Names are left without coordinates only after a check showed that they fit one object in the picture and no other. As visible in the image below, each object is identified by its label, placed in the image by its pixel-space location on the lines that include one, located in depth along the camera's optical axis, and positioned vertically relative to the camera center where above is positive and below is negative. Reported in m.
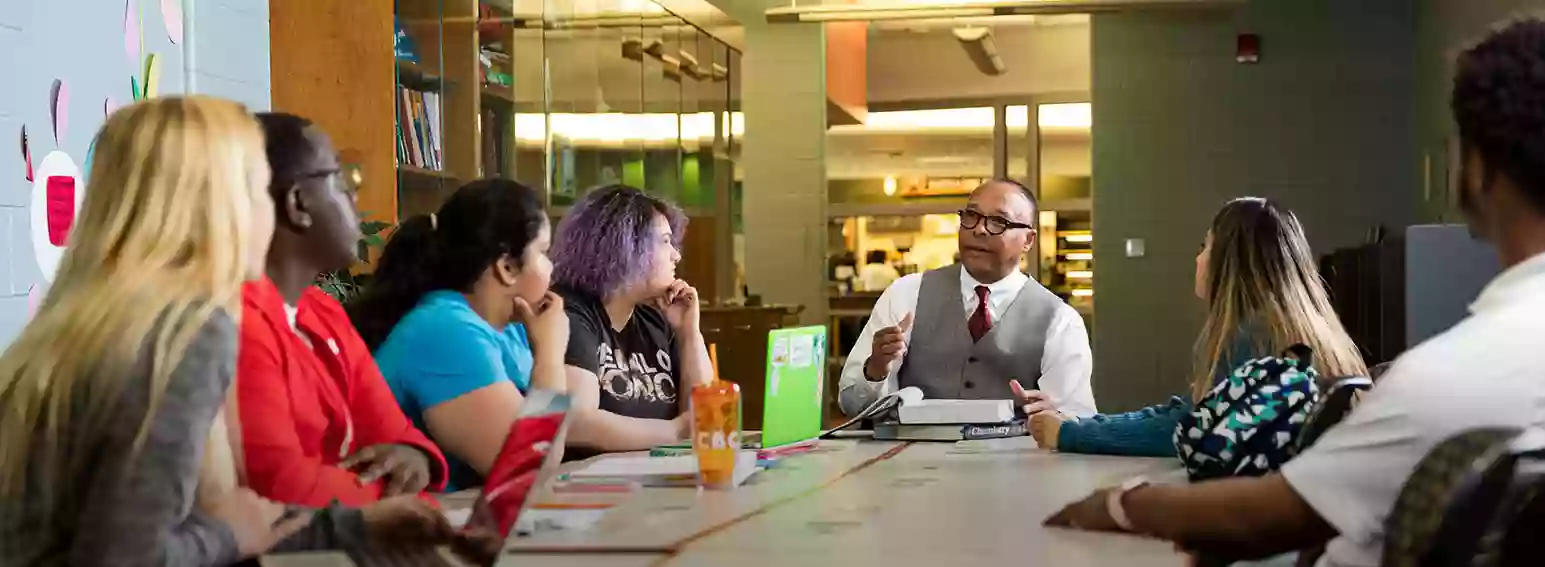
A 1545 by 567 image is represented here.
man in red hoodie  1.95 -0.15
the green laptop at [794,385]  2.82 -0.26
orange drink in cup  2.37 -0.28
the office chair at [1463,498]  1.25 -0.21
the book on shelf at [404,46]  4.56 +0.62
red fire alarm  8.62 +1.12
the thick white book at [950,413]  3.27 -0.35
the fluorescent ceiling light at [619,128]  5.73 +0.54
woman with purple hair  3.51 -0.13
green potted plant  3.93 -0.06
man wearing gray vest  4.09 -0.22
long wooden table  1.75 -0.36
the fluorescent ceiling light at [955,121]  12.40 +1.08
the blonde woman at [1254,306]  2.66 -0.10
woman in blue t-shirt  2.69 -0.12
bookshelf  4.44 +0.55
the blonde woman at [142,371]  1.54 -0.12
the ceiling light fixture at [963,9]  8.27 +1.32
